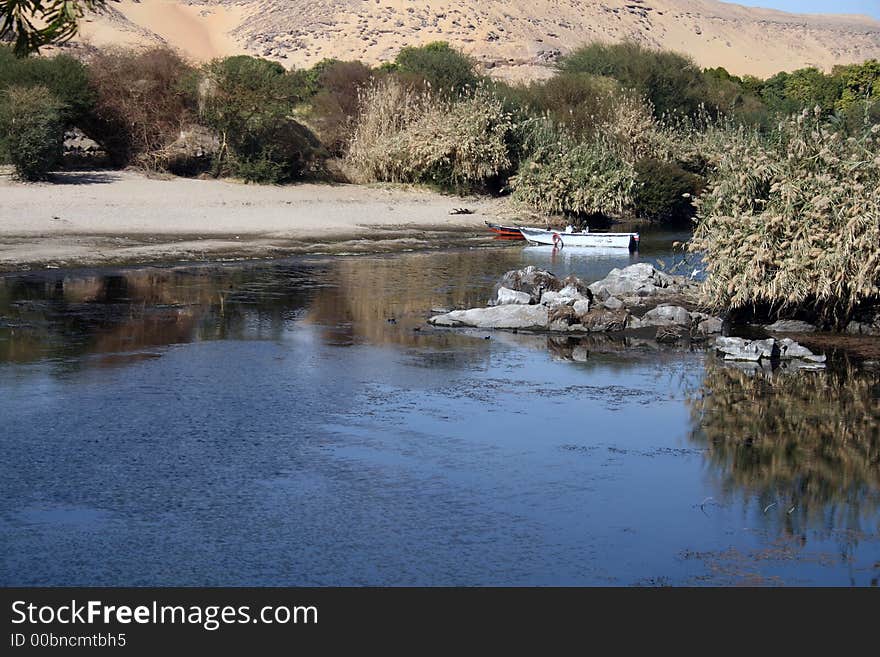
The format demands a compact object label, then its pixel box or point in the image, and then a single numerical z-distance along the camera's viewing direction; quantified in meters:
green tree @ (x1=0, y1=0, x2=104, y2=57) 11.96
